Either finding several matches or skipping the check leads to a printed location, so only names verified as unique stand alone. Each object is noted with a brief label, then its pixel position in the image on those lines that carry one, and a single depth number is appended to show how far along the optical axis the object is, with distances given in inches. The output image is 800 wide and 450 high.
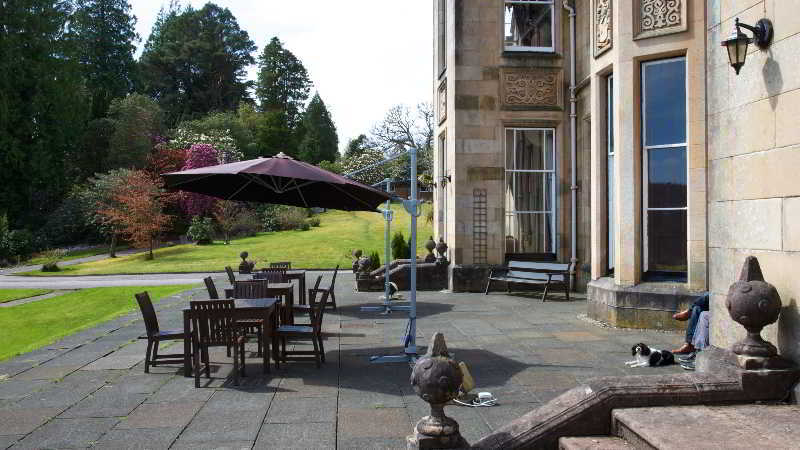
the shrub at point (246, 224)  1508.4
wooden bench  551.2
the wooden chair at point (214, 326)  271.6
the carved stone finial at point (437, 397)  162.7
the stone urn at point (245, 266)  543.6
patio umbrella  303.1
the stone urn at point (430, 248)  670.9
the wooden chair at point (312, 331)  301.9
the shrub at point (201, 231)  1381.6
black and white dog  285.7
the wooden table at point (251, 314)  277.9
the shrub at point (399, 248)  935.7
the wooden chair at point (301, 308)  384.5
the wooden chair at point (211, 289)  381.7
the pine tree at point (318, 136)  2585.4
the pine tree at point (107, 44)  2153.1
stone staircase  149.5
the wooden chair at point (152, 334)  293.6
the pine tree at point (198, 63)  2298.2
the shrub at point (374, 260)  780.0
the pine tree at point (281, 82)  2655.0
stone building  202.2
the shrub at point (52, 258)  1133.5
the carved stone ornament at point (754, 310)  186.1
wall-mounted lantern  201.0
